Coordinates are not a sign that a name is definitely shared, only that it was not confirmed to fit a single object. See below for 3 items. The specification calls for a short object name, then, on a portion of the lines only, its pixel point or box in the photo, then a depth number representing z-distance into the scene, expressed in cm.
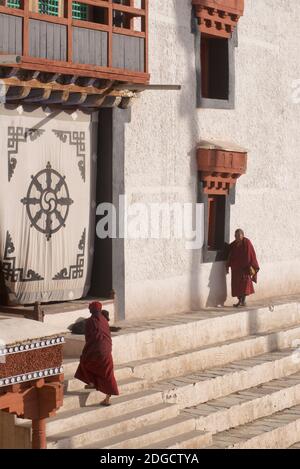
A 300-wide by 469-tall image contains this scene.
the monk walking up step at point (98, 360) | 1195
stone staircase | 1186
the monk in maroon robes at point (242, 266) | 1717
